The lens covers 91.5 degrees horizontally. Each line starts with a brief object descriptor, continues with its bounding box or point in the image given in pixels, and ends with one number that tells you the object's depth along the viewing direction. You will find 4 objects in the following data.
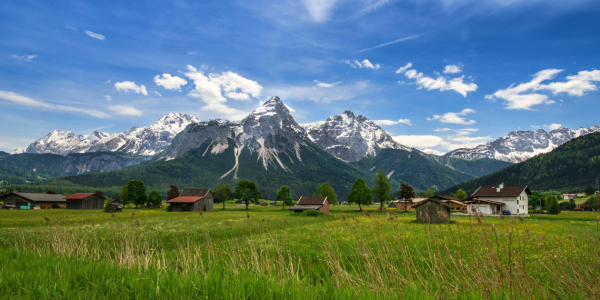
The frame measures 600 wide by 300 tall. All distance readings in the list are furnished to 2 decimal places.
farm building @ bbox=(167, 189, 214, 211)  73.62
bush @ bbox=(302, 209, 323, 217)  59.00
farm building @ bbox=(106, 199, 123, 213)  57.21
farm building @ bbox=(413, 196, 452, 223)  38.04
